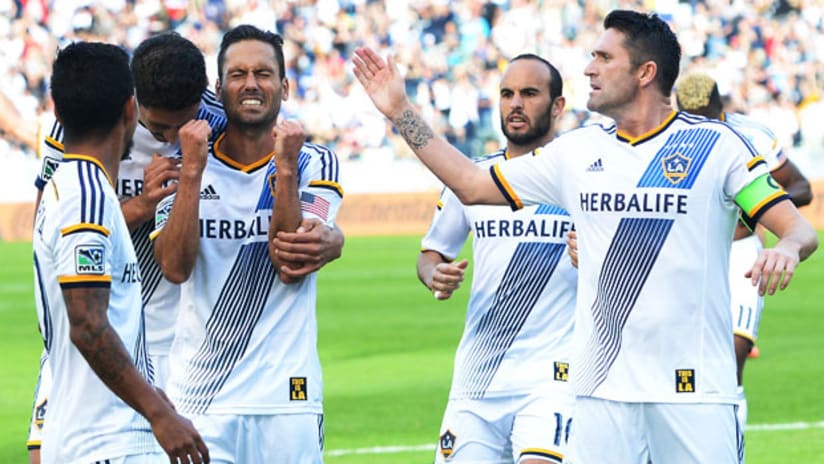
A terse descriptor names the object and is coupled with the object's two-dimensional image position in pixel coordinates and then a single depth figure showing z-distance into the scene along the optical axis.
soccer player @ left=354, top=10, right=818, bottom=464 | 10.73
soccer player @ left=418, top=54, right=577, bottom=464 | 13.39
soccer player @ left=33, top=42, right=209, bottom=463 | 8.73
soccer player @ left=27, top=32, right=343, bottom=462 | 11.29
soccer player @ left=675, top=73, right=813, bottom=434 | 18.19
